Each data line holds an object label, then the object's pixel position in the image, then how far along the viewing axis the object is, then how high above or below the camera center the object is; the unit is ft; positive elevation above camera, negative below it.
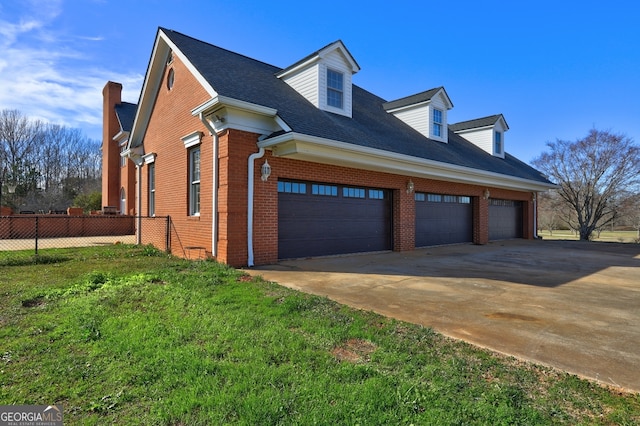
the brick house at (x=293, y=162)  27.86 +5.59
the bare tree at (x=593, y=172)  84.02 +11.99
